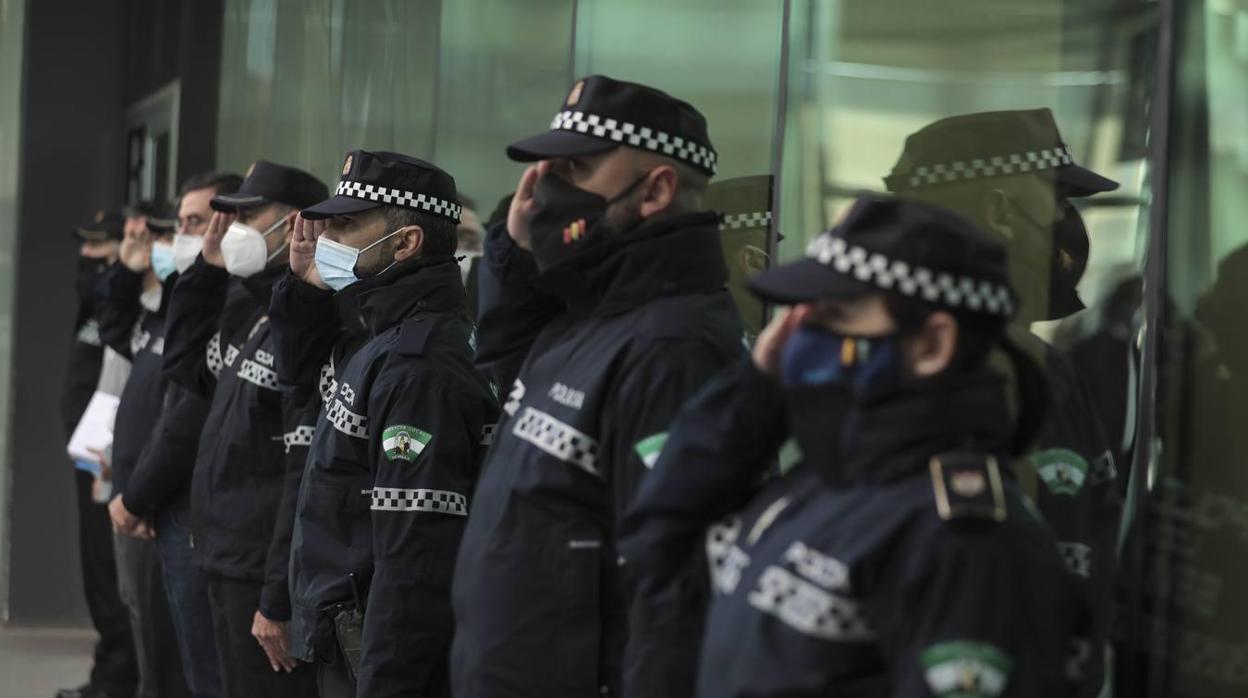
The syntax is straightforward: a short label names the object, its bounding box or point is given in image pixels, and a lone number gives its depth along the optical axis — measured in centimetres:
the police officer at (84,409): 1667
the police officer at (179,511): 1166
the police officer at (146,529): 1327
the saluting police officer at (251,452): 954
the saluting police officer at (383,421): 757
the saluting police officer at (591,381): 597
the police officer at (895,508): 406
